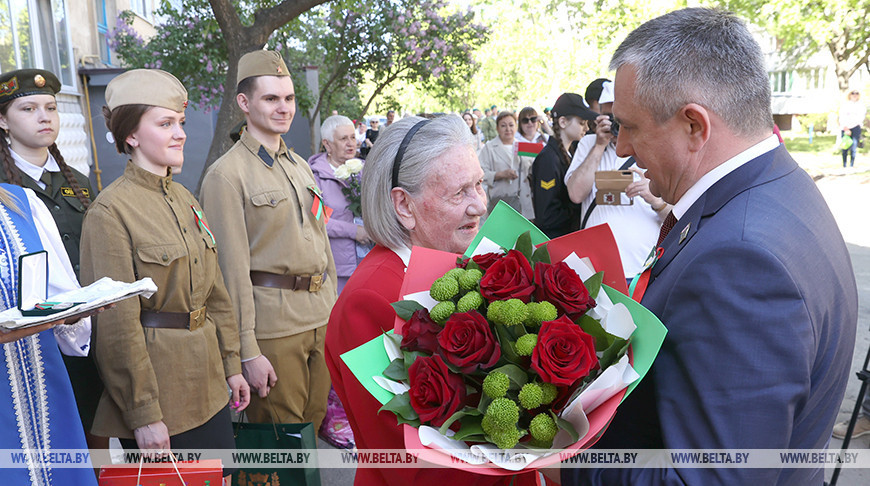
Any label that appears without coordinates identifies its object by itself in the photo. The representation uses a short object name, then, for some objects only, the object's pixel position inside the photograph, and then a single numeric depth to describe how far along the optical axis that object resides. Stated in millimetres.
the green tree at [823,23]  16594
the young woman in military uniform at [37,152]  3291
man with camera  3914
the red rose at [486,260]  1551
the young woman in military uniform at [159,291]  2486
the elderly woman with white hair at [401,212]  1777
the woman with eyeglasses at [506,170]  7574
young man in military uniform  3221
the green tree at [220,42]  6371
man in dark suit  1205
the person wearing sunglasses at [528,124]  8961
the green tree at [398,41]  12602
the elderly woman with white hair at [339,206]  5043
